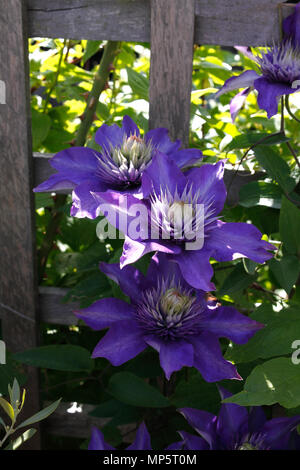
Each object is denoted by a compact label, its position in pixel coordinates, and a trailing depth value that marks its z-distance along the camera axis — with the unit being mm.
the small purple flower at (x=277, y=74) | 1025
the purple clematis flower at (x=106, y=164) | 1005
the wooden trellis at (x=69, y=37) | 1090
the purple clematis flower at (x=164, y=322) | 970
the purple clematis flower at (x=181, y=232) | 933
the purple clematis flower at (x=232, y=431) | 1012
